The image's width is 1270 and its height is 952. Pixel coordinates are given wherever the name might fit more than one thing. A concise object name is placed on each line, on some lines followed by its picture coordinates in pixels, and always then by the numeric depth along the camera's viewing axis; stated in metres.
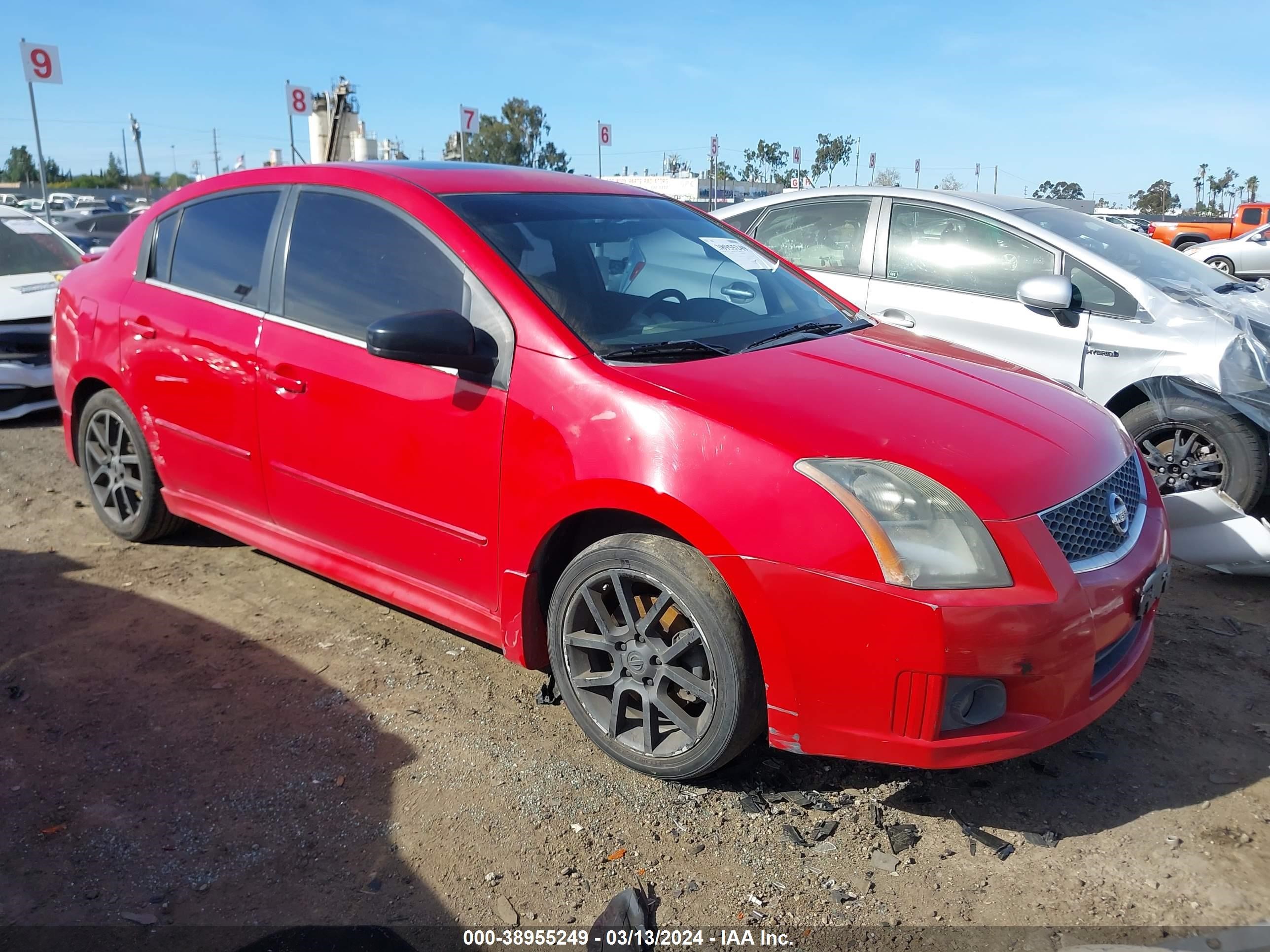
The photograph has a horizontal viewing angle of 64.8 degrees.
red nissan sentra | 2.49
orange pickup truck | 26.14
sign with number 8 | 18.61
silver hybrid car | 4.84
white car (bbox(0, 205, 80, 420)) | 7.29
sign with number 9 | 13.68
